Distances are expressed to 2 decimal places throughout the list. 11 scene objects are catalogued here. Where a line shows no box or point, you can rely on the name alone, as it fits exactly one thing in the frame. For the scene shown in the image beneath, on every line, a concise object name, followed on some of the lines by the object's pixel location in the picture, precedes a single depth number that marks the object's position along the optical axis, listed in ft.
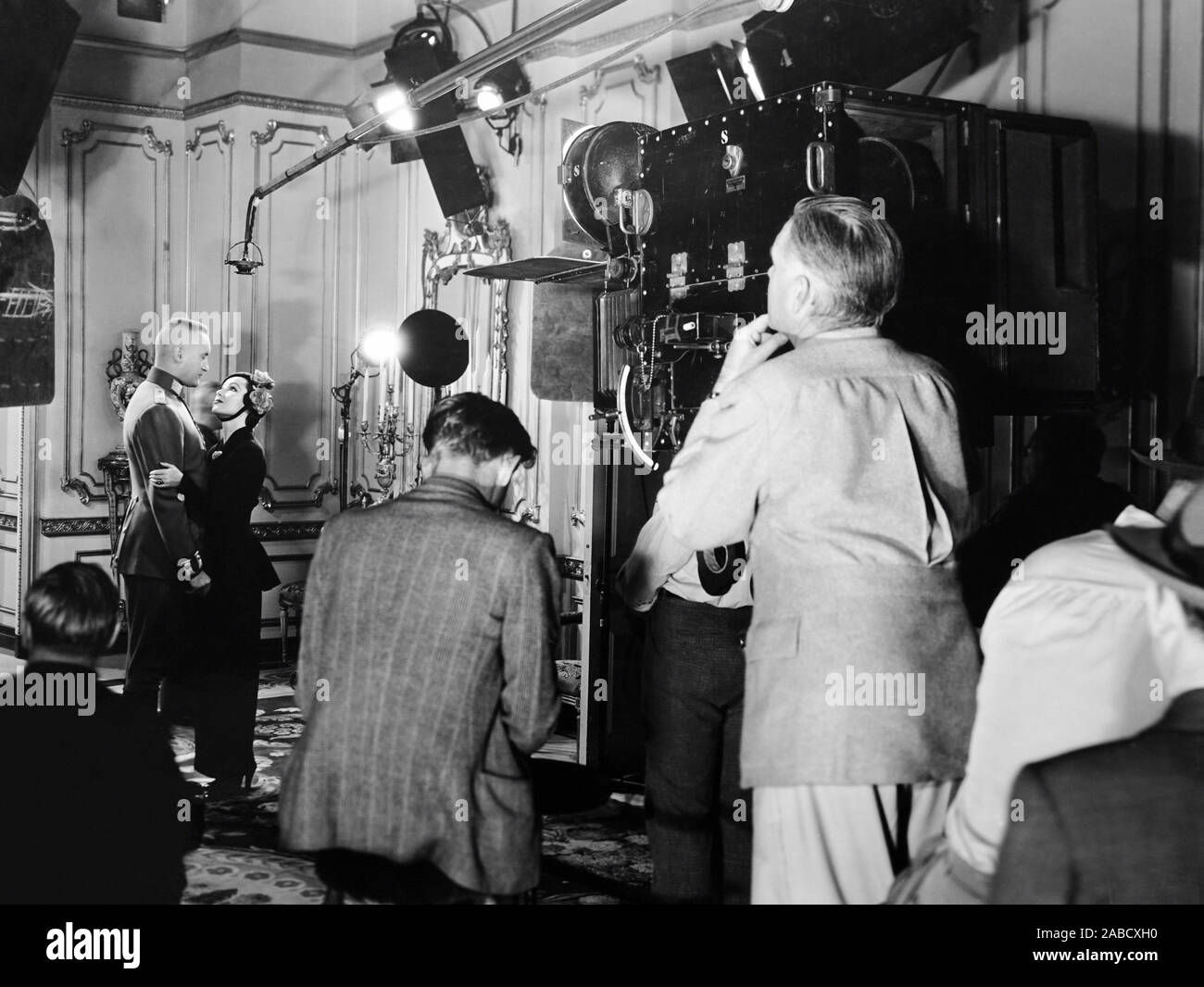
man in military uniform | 13.37
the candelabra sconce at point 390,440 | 22.91
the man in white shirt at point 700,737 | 9.24
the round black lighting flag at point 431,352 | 17.57
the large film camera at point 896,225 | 8.95
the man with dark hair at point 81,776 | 7.37
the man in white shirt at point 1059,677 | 4.98
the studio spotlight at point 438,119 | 19.94
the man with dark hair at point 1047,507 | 10.24
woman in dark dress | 14.12
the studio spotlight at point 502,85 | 18.95
